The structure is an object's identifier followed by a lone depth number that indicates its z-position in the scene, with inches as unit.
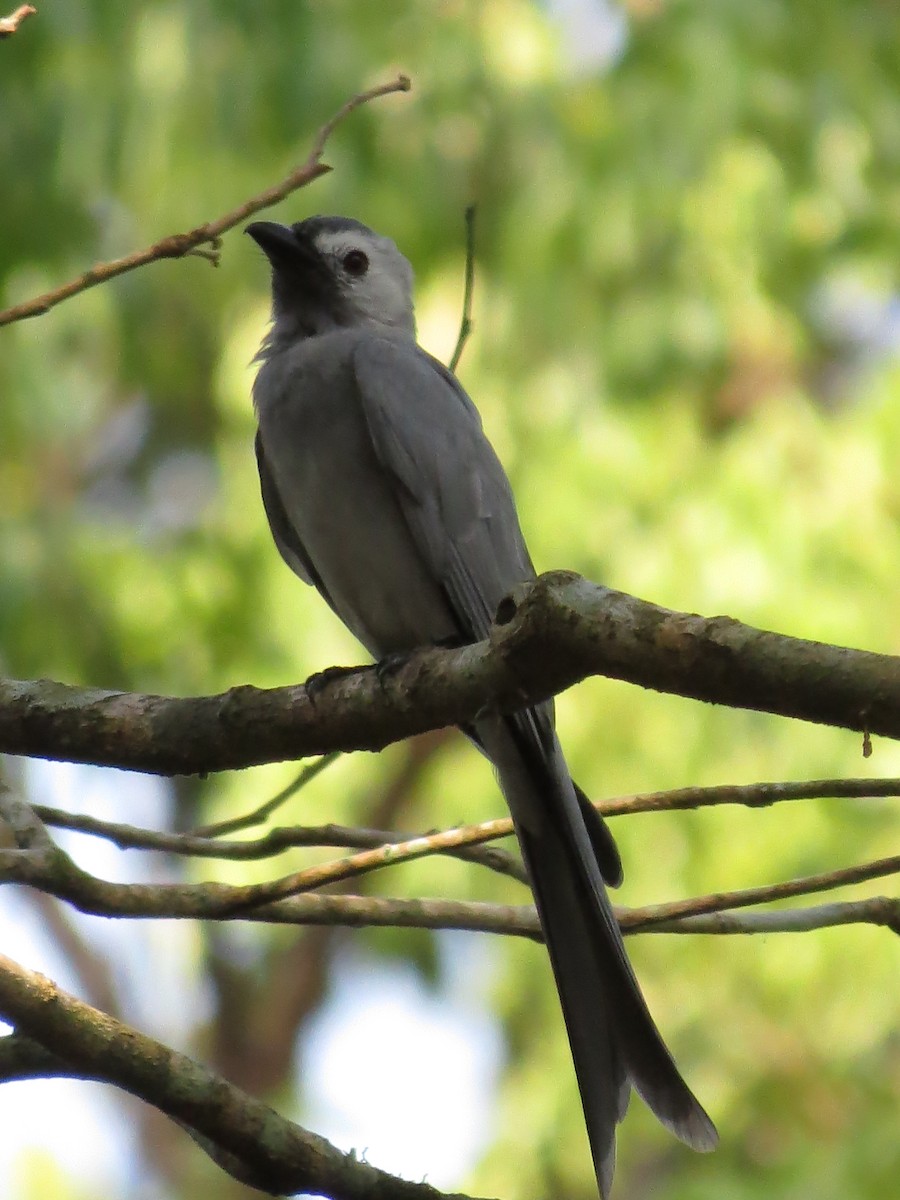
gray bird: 263.7
